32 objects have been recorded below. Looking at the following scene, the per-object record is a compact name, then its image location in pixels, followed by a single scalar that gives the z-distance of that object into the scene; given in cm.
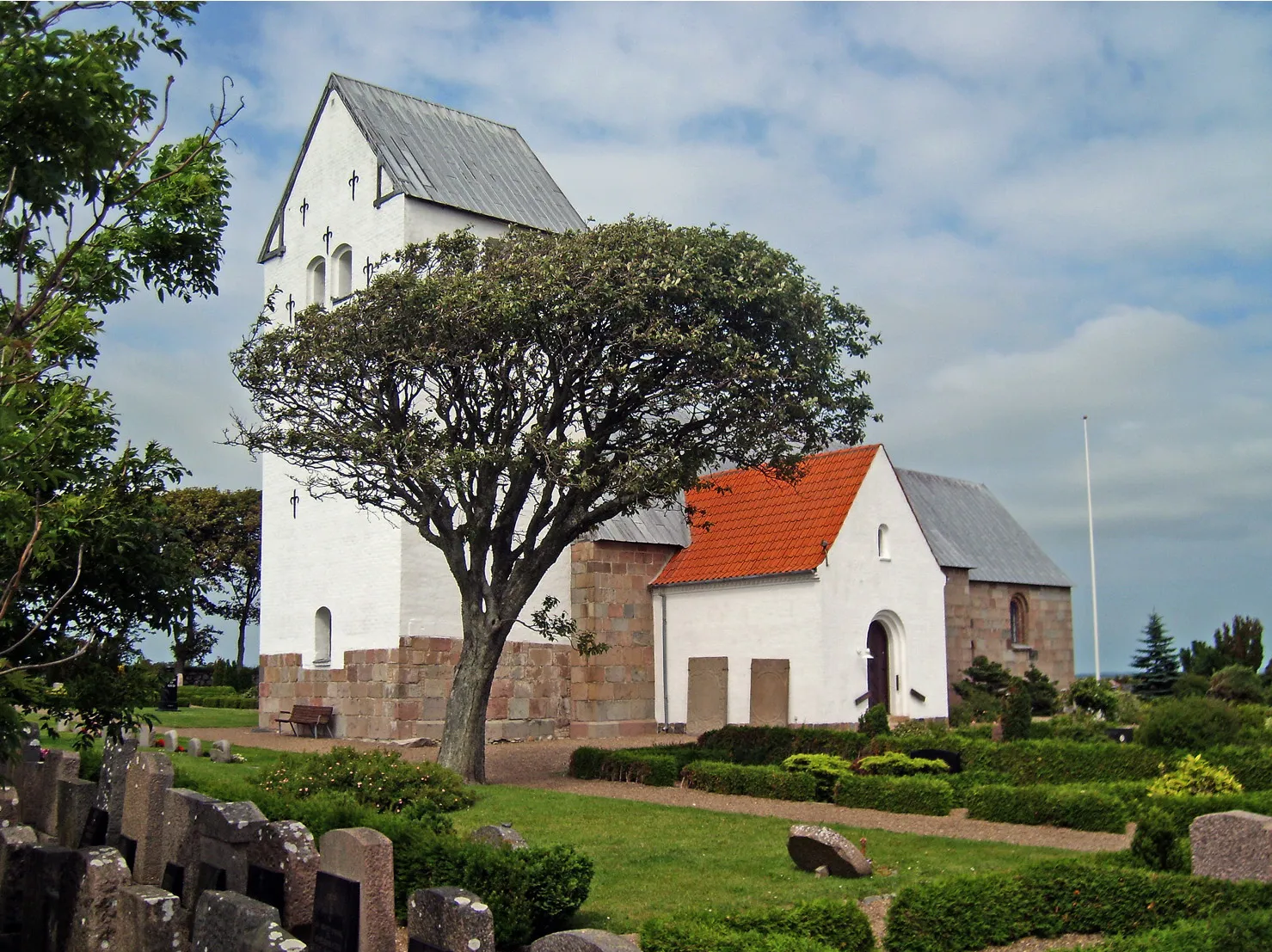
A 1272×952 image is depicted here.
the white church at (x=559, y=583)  2244
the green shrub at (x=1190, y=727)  1532
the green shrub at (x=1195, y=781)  1284
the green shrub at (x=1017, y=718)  1727
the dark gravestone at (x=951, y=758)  1512
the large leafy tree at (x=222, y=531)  4381
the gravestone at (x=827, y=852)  941
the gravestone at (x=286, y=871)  596
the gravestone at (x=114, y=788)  788
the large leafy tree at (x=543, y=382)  1465
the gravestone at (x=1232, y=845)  802
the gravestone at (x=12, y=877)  716
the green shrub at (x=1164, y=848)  888
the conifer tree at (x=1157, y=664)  3203
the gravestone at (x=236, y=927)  501
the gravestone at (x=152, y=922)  573
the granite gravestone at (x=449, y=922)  484
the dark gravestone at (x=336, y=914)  554
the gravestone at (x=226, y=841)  622
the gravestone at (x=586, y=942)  444
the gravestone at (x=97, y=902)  616
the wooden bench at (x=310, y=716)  2283
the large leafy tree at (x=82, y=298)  523
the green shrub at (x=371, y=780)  1141
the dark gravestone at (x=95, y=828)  800
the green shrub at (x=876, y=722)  1766
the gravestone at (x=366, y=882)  556
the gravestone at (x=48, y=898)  639
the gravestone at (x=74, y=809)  820
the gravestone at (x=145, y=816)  732
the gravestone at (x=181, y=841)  670
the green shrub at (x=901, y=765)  1473
